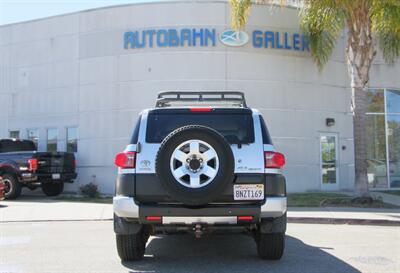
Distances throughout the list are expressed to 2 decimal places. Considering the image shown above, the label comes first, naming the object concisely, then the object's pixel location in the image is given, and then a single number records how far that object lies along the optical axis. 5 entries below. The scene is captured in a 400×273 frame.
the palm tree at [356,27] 13.62
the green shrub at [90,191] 17.12
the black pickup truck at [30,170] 16.08
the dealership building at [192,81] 18.25
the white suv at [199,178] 5.74
